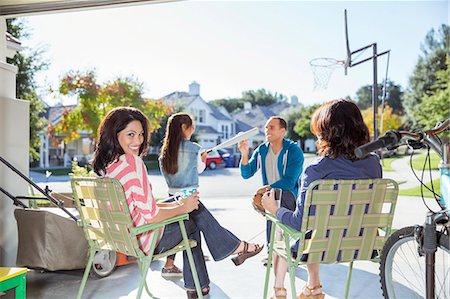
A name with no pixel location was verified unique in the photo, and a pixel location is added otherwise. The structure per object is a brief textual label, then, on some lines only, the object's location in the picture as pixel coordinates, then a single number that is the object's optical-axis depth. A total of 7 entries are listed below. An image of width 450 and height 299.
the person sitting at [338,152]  2.21
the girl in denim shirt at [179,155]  3.48
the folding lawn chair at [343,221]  2.09
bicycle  1.69
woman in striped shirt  2.44
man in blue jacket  3.25
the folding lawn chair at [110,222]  2.30
